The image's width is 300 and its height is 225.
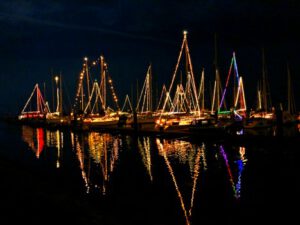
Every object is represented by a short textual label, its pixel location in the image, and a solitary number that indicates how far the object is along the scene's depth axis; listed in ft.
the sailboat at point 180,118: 108.51
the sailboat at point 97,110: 154.46
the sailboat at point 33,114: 271.18
